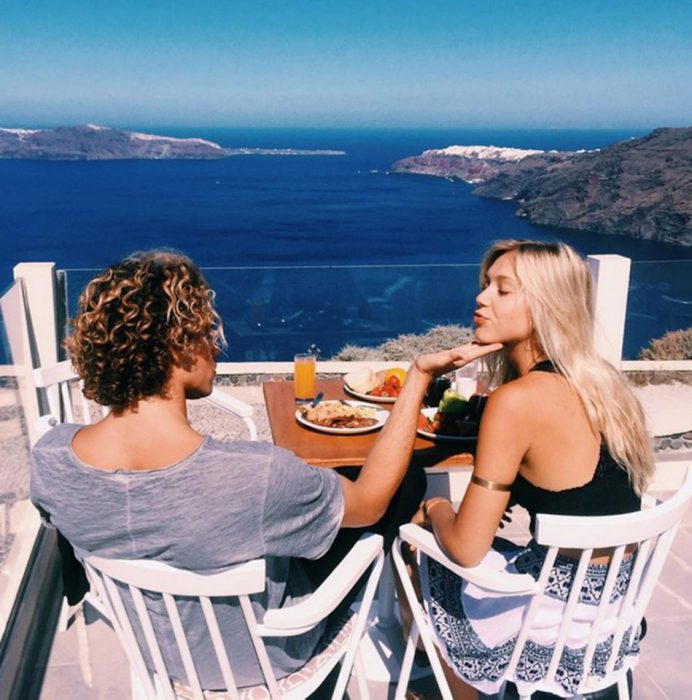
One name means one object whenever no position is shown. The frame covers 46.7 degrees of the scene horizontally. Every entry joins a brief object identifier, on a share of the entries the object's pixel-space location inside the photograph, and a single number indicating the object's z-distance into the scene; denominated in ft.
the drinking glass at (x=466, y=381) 7.95
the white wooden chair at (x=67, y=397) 8.03
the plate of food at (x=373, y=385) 8.22
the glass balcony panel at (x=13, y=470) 7.72
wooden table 6.62
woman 5.35
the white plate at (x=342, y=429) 7.13
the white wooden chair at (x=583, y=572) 4.77
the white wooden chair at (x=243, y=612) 4.20
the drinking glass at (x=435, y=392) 8.06
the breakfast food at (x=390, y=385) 8.29
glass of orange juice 7.95
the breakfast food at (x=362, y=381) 8.30
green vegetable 7.35
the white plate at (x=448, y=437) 7.07
